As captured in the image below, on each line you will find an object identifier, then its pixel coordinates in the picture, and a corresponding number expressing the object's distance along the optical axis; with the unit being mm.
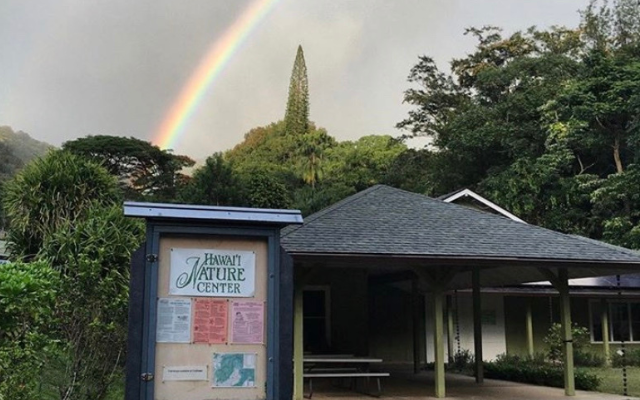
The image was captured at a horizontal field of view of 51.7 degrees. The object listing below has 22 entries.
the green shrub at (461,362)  16734
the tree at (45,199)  11594
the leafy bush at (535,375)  11984
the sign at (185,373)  5027
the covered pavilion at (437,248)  9164
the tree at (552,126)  25641
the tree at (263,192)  25641
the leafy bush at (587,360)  18609
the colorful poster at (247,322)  5176
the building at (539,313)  19031
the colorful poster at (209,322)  5121
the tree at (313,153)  41625
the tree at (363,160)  38344
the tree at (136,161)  38094
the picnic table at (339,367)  10328
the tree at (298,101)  56856
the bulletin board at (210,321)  5059
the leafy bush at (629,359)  19016
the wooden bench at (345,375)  10047
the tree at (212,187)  23469
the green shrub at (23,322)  5367
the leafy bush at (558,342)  16141
